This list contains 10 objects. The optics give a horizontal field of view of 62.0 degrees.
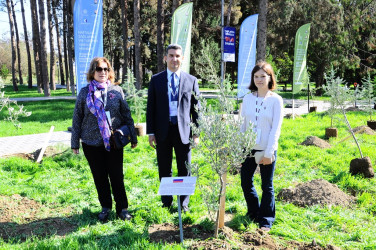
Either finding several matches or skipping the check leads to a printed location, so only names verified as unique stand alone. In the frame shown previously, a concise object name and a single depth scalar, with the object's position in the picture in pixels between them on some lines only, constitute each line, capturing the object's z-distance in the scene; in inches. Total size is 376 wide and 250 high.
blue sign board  473.7
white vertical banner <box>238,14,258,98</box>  460.8
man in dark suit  145.6
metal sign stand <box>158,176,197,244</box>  112.0
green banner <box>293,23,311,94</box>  505.4
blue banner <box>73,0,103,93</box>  273.3
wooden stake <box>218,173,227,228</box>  121.7
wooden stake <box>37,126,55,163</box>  243.8
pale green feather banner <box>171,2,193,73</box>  350.9
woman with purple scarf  136.7
